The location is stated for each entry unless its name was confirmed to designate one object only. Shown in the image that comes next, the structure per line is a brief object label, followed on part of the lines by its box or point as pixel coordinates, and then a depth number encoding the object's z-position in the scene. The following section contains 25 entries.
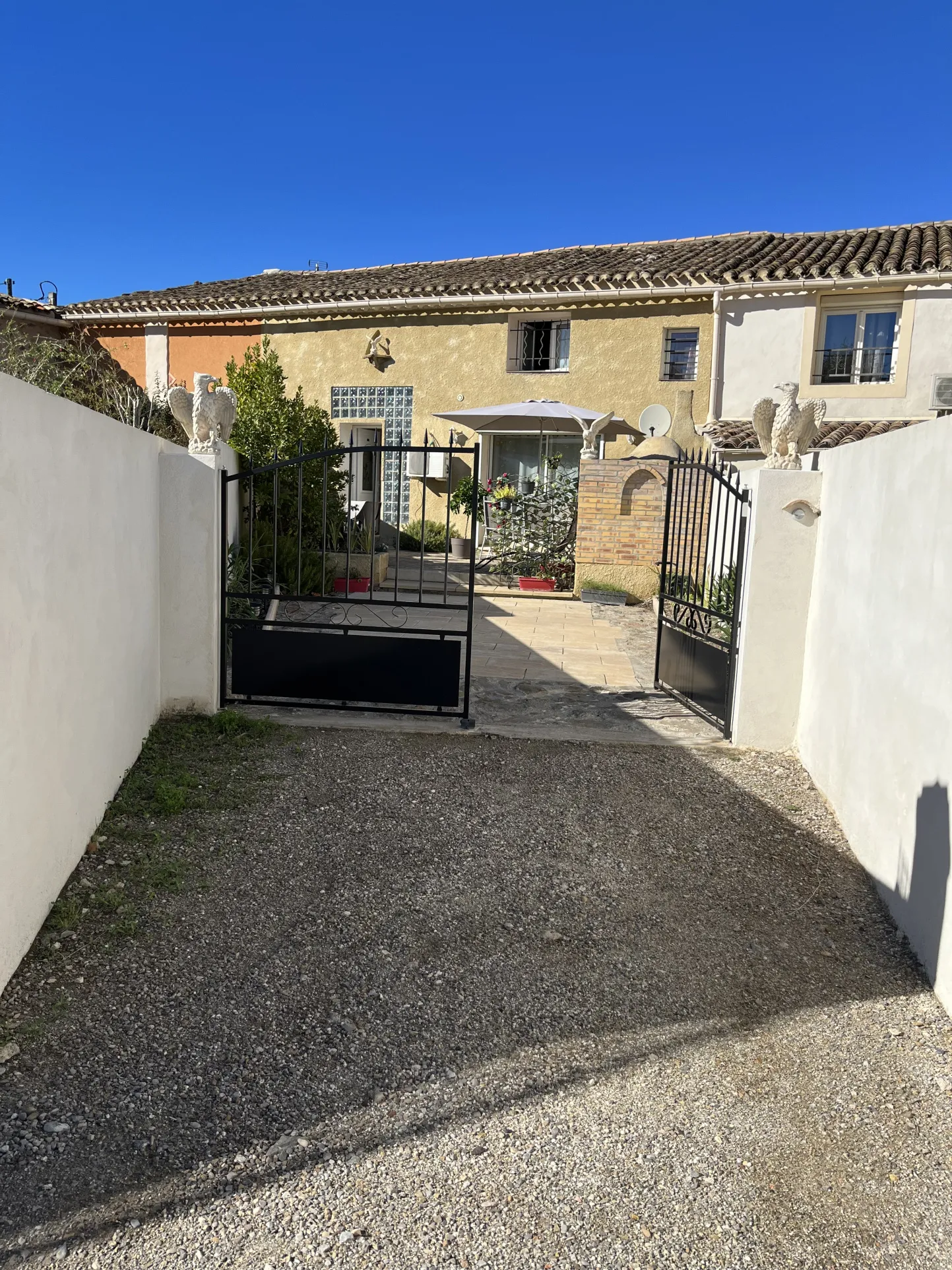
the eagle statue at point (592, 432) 13.03
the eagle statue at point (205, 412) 6.18
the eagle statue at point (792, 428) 6.18
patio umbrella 13.92
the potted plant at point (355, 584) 11.84
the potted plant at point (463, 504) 15.87
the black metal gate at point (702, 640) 6.36
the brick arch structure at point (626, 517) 12.77
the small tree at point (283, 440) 11.62
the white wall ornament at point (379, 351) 17.80
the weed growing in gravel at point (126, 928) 3.52
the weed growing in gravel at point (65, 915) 3.52
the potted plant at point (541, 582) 13.47
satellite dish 15.81
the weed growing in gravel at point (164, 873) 3.93
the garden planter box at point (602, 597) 12.69
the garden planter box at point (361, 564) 12.16
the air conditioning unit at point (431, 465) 17.47
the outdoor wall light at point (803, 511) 5.96
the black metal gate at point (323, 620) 6.32
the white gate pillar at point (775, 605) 5.98
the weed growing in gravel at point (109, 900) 3.70
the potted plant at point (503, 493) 14.95
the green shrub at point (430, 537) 17.19
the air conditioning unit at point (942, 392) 11.12
